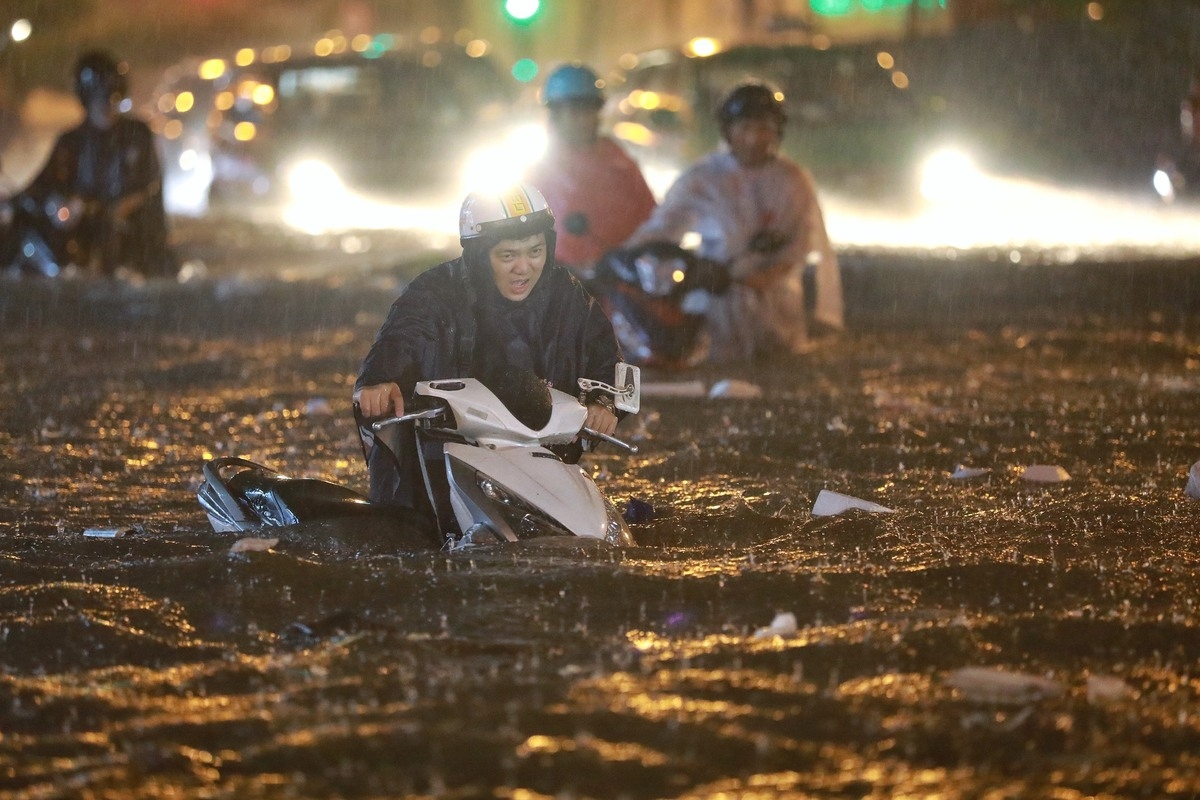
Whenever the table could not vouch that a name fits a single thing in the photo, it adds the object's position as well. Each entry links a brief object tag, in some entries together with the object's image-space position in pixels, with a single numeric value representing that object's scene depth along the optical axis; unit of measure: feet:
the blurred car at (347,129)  118.21
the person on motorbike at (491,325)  36.37
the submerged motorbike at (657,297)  66.74
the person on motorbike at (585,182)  71.05
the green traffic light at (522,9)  132.26
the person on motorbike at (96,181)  86.79
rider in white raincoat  70.59
